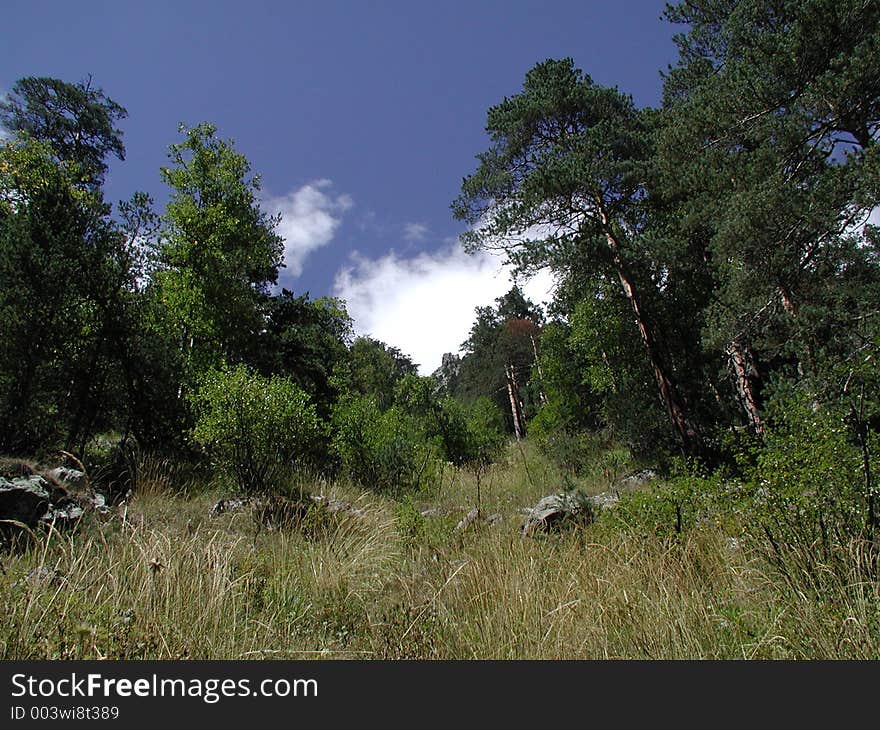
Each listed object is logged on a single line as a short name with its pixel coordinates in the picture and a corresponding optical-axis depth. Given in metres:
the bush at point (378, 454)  9.33
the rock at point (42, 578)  2.63
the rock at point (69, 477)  4.88
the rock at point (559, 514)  5.05
